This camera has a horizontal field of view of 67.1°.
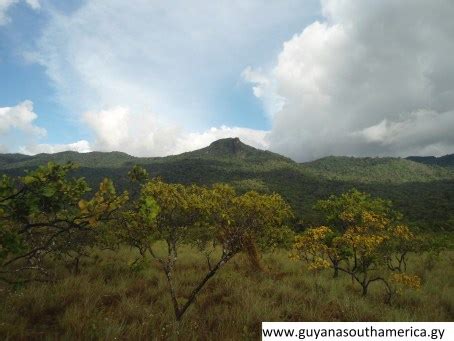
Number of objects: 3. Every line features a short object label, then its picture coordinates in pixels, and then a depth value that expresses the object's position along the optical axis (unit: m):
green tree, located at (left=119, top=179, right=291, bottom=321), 9.24
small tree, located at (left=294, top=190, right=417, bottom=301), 11.06
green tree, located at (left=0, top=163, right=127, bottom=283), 4.16
